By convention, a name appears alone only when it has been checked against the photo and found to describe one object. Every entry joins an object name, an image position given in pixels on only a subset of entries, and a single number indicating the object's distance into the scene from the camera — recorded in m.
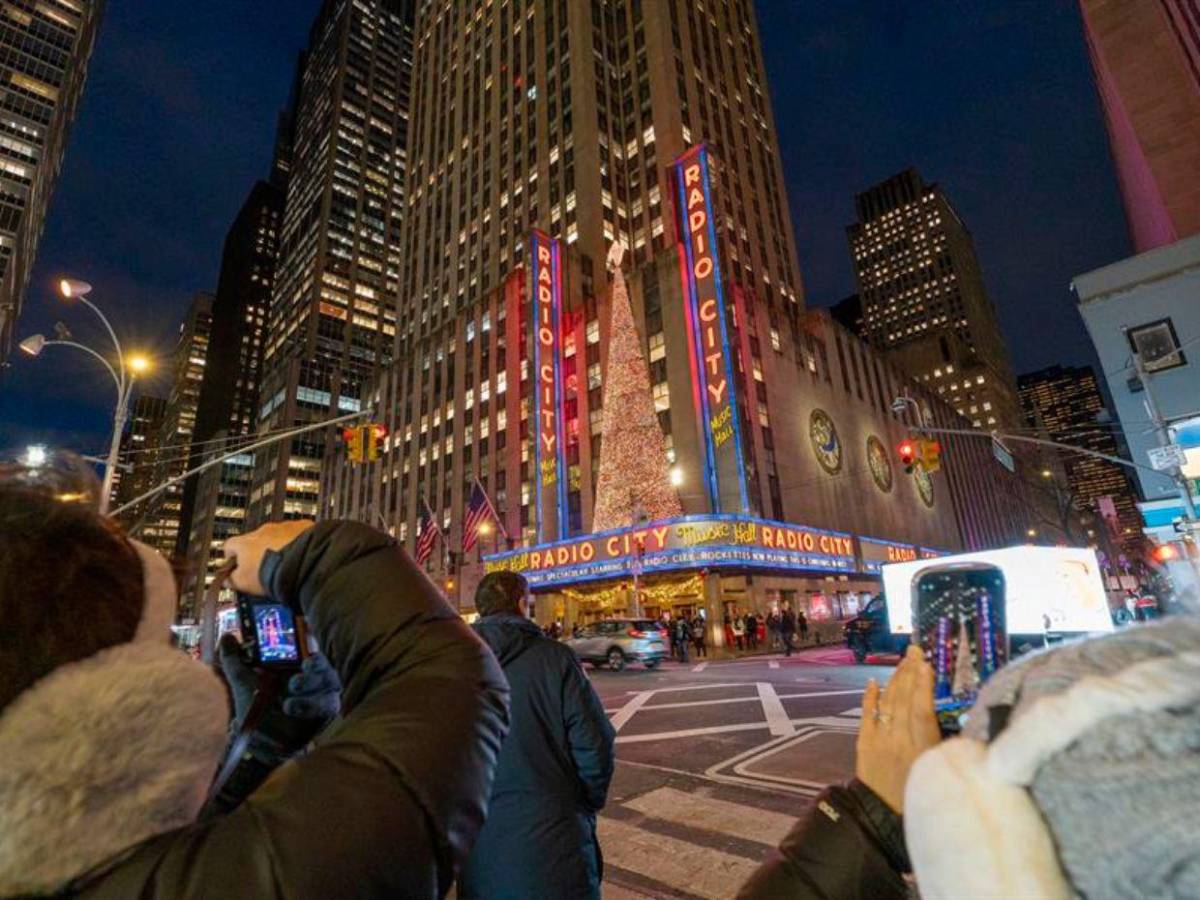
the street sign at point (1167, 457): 15.41
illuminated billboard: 11.02
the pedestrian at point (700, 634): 26.67
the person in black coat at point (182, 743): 0.75
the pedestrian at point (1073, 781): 0.65
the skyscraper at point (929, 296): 105.38
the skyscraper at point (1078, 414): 136.62
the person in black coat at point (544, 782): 2.72
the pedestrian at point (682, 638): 23.55
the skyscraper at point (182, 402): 138.62
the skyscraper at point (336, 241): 85.12
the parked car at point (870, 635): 18.61
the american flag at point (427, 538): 30.34
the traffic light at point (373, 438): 15.05
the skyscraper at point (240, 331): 126.00
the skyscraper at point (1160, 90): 28.52
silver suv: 20.27
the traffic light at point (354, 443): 14.93
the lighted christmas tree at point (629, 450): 29.73
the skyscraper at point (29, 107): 71.25
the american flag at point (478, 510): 30.52
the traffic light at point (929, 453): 17.97
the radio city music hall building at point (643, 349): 32.81
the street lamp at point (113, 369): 12.92
